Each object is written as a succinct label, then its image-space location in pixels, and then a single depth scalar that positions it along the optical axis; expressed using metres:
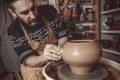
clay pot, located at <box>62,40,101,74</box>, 0.71
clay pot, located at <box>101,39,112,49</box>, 2.52
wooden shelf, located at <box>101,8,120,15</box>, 2.31
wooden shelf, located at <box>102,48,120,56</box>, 2.31
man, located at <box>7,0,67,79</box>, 1.14
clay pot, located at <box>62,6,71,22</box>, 1.99
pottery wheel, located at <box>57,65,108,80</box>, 0.75
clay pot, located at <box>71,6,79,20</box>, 2.18
